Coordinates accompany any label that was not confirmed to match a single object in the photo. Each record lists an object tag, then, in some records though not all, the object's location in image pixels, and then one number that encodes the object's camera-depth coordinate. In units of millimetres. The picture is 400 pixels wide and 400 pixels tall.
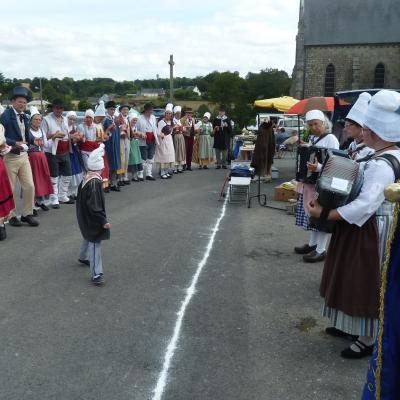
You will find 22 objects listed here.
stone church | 43875
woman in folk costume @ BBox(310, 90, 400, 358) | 3529
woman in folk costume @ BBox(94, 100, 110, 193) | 10483
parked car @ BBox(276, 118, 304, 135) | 27562
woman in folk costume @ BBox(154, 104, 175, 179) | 13820
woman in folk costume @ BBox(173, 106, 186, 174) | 14828
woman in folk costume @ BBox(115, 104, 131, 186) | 11883
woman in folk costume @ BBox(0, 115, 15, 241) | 7173
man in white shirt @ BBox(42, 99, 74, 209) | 9336
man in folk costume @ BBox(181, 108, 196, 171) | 15523
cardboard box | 10484
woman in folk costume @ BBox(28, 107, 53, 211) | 8617
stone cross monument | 26352
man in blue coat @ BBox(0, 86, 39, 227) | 7867
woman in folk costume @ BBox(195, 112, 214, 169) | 15828
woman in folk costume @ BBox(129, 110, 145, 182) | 12508
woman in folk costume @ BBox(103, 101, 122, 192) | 11359
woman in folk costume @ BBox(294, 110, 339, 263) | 5906
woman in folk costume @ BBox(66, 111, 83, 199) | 9898
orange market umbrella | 13219
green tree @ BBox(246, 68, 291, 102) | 76112
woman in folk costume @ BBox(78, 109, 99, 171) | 10219
